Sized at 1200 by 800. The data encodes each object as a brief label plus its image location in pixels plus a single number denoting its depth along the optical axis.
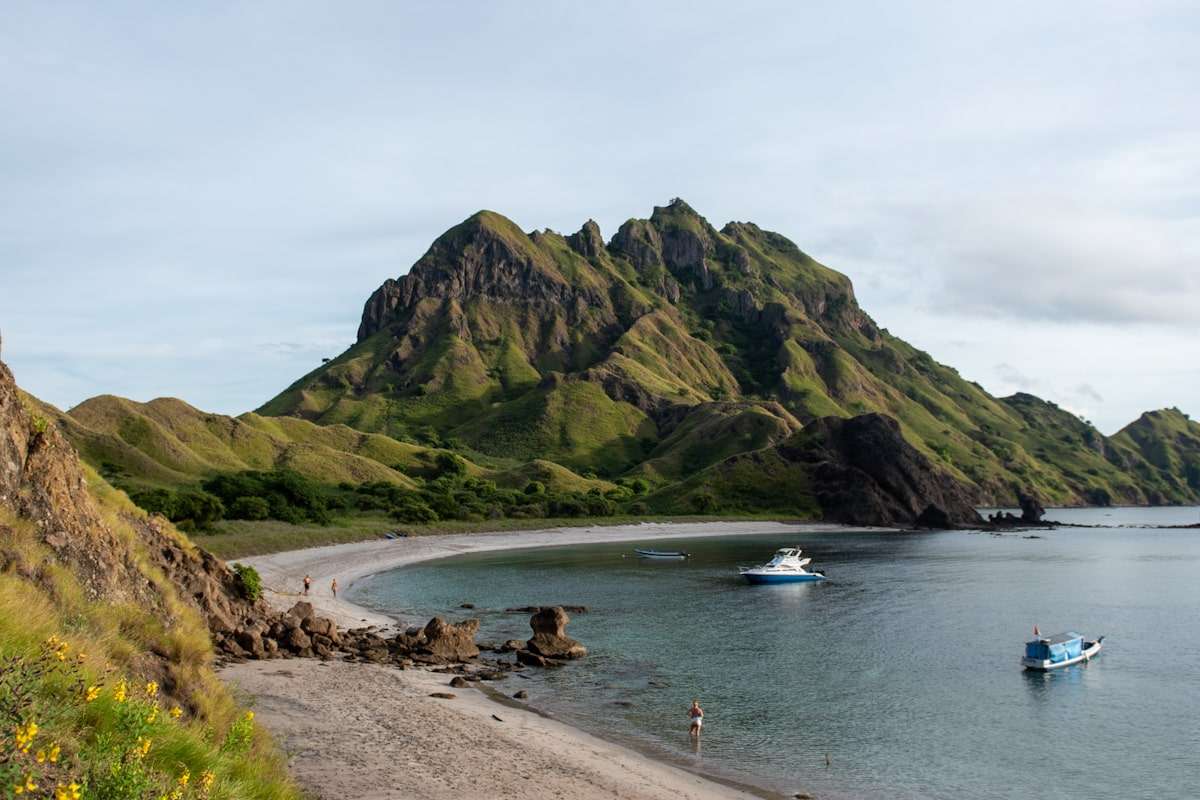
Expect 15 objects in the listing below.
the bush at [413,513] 144.04
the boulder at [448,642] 46.56
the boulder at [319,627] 45.13
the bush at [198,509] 98.79
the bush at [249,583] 44.62
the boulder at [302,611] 47.53
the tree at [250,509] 117.19
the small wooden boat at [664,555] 115.88
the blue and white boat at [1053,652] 49.31
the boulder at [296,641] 41.06
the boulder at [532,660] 46.38
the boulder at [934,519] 189.62
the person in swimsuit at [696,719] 33.75
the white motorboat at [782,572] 89.69
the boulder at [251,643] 38.03
